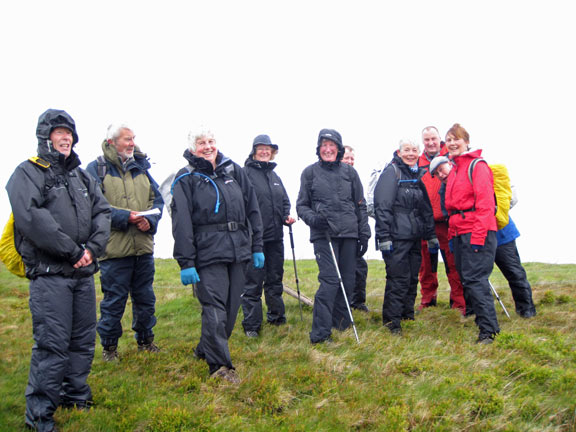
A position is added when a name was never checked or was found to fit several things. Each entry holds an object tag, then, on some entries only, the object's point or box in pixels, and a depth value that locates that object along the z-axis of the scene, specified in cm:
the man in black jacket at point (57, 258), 428
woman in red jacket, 666
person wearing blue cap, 759
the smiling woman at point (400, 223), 739
